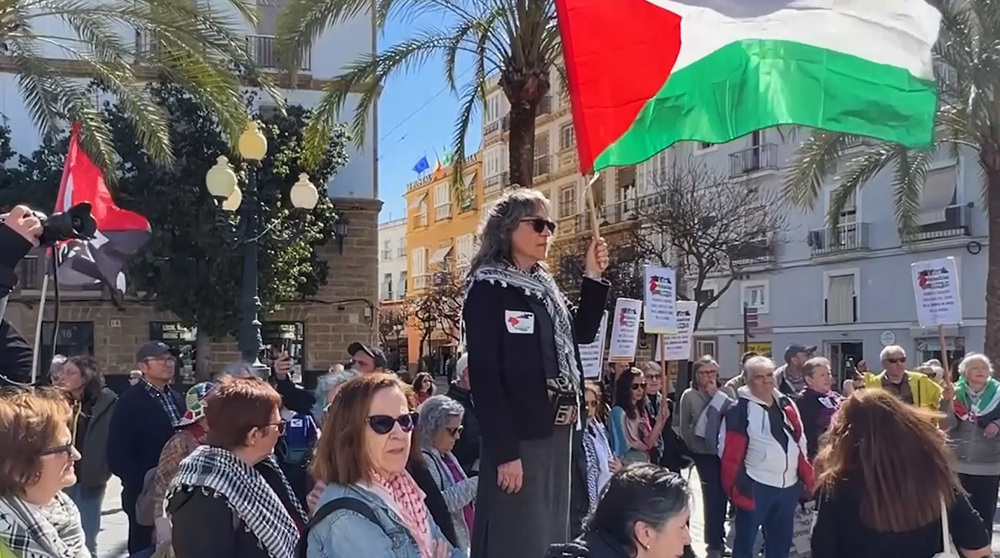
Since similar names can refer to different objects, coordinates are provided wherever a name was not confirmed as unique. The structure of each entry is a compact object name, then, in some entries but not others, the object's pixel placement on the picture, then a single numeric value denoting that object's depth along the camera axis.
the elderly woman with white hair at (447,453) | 5.27
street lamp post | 12.14
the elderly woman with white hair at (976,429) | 8.13
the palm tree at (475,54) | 10.77
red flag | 8.56
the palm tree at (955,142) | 13.45
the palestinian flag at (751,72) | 5.11
